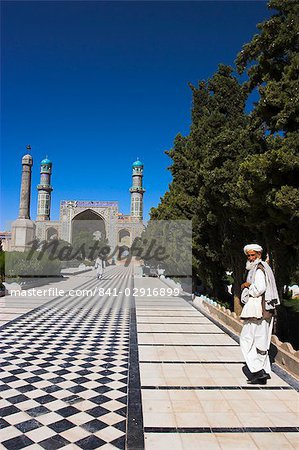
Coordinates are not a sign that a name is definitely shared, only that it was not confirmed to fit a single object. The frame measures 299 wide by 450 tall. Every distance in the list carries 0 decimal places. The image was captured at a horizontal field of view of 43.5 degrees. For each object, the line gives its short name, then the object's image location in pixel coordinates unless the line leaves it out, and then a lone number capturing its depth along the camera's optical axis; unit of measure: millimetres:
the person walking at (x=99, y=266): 21641
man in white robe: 4430
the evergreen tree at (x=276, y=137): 5223
